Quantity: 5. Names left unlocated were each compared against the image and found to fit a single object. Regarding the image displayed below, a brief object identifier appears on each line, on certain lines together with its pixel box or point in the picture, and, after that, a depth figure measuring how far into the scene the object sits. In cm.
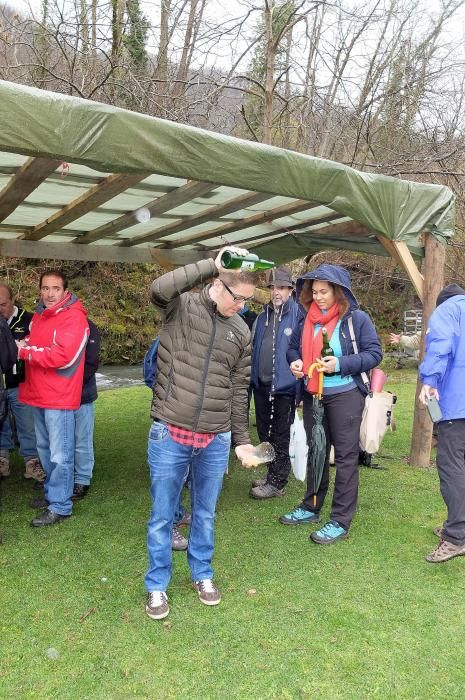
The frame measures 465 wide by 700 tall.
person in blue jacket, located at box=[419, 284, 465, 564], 322
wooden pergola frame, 253
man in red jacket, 369
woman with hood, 344
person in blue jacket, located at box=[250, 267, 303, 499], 429
